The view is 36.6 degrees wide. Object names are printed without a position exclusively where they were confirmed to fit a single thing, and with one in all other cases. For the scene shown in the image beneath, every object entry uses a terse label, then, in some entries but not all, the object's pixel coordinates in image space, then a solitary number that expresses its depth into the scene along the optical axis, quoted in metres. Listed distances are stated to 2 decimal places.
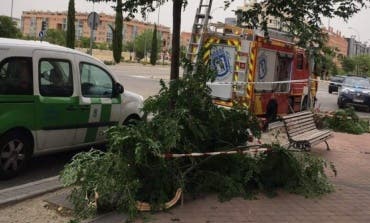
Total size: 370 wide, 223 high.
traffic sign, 18.67
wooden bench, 9.65
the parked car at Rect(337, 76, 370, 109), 28.13
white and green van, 7.39
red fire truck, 14.23
